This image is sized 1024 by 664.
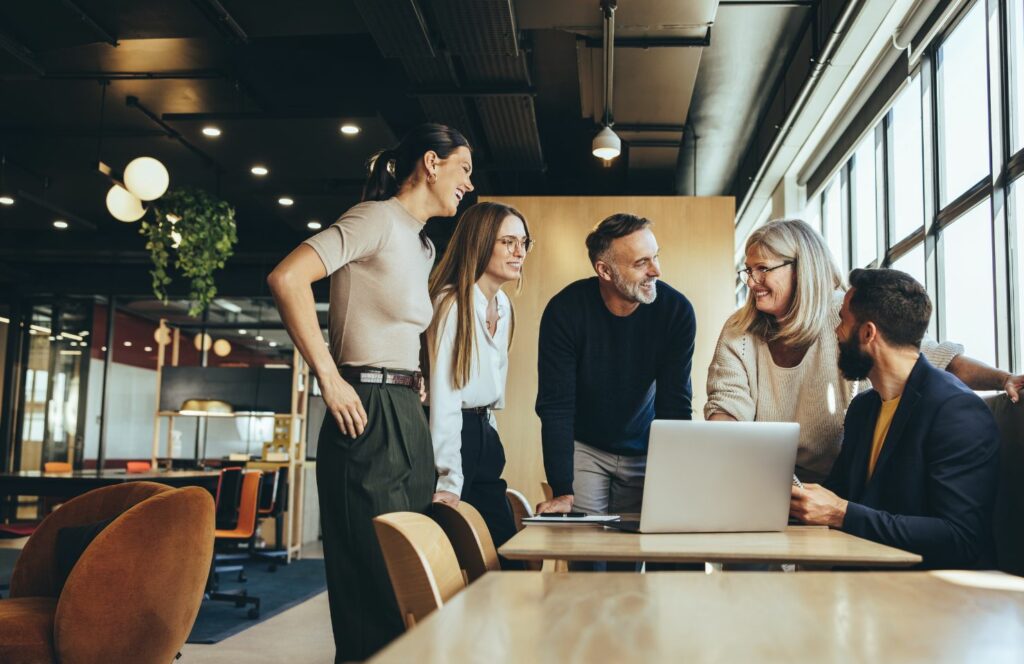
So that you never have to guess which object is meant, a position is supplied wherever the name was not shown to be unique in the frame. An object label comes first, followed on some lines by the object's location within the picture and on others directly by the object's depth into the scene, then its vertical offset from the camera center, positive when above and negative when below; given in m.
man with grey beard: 2.79 +0.15
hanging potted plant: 7.46 +1.44
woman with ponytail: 1.95 +0.09
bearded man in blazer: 2.03 -0.06
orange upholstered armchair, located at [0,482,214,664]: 2.78 -0.62
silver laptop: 1.93 -0.12
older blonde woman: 2.58 +0.19
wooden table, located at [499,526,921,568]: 1.57 -0.24
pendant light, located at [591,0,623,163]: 5.39 +1.89
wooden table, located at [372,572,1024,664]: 0.86 -0.22
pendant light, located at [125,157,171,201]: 6.37 +1.57
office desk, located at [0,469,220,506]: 5.40 -0.49
